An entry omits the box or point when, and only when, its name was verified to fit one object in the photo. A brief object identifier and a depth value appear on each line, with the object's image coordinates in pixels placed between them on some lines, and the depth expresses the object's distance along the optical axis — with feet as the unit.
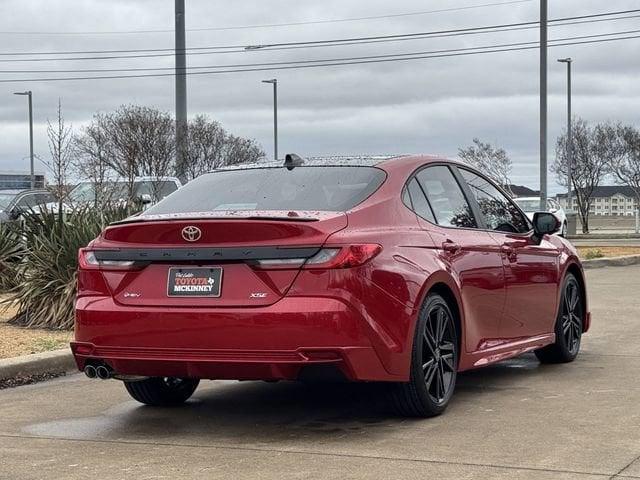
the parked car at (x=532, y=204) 110.83
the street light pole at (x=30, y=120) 164.14
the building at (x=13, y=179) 297.94
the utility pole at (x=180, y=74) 74.49
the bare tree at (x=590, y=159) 165.48
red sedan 18.93
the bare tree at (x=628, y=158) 163.53
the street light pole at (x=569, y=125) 142.20
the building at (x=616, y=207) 320.50
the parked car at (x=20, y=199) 68.28
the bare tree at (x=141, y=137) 94.65
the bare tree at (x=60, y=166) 42.91
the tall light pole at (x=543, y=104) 77.00
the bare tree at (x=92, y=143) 61.99
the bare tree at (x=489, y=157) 159.92
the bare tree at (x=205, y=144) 122.21
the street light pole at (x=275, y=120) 144.46
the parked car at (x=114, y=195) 39.63
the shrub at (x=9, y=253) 43.55
